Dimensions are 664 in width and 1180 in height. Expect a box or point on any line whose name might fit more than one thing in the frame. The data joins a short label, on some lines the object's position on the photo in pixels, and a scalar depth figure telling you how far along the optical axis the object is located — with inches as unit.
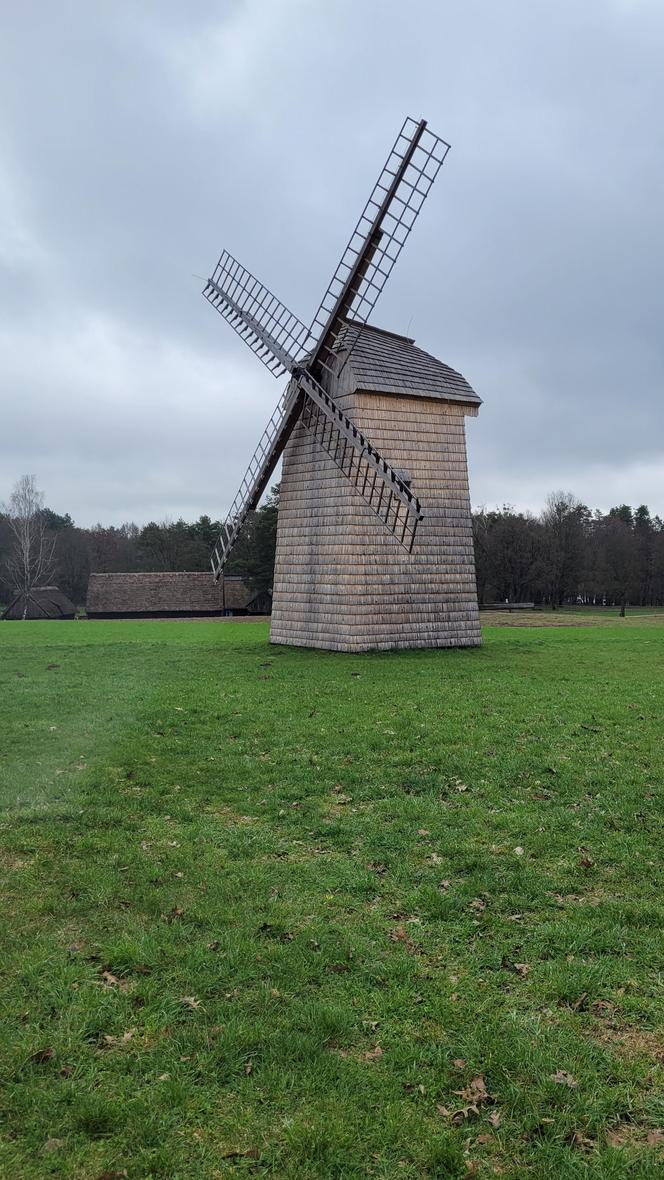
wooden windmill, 834.2
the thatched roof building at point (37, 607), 2396.3
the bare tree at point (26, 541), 2657.5
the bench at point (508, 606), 2581.2
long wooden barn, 2315.5
